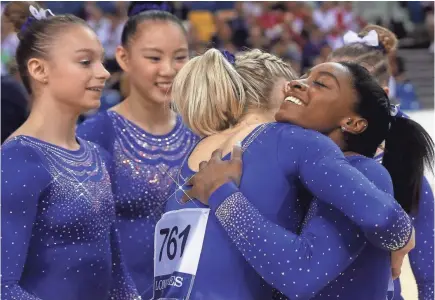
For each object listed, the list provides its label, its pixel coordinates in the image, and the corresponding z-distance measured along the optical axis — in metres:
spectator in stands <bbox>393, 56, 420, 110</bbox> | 19.23
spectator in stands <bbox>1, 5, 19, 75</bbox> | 13.27
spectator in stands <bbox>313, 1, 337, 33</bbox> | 23.36
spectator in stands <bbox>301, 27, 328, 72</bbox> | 20.89
